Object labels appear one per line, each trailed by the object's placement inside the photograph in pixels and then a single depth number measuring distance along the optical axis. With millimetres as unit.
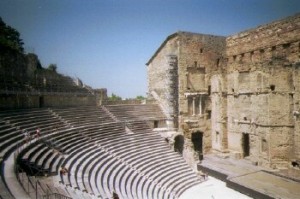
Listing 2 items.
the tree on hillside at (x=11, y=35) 36031
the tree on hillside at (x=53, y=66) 37288
